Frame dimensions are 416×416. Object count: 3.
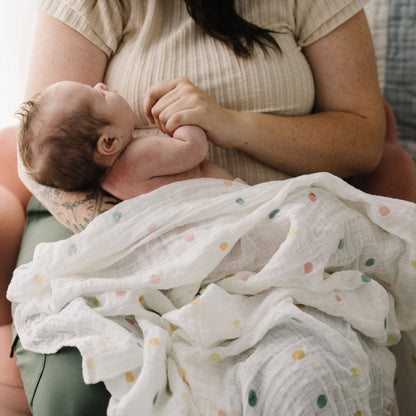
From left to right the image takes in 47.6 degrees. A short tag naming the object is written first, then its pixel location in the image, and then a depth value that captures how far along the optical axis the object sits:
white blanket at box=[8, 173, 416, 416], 0.73
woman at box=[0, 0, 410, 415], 1.11
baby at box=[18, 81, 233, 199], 0.93
